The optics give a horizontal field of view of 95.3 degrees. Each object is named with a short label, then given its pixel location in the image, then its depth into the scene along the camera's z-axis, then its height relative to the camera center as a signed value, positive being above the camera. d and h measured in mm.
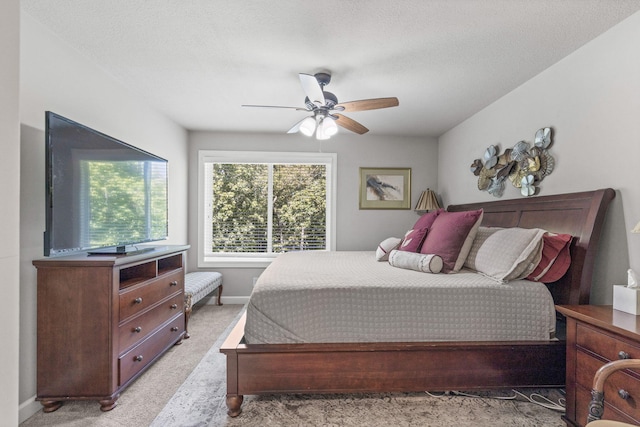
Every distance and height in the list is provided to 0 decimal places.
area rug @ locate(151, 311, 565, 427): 1678 -1197
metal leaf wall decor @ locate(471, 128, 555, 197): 2320 +433
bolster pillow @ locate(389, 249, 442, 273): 2156 -374
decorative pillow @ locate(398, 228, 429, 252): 2615 -248
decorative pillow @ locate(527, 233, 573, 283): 1924 -308
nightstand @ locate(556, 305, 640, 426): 1280 -708
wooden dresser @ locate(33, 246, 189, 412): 1730 -709
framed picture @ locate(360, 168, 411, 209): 4184 +367
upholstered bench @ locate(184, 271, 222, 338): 2926 -828
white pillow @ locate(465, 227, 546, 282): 1913 -277
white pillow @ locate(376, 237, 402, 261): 2889 -346
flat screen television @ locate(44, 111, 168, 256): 1652 +145
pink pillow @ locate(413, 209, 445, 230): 2903 -65
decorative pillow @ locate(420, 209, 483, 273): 2236 -207
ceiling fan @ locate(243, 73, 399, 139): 2240 +884
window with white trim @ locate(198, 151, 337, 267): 4176 +89
